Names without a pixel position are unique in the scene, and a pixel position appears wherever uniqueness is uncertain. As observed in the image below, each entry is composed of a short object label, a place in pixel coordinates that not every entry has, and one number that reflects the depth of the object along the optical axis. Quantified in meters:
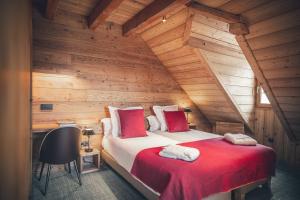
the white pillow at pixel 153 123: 3.67
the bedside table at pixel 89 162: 2.87
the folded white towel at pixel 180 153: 1.94
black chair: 2.30
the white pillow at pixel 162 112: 3.70
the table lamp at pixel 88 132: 2.87
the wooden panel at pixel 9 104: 0.44
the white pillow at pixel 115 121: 3.13
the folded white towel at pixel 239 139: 2.56
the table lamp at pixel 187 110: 4.28
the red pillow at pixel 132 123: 2.98
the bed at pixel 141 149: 2.04
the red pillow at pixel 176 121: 3.52
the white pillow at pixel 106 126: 3.21
